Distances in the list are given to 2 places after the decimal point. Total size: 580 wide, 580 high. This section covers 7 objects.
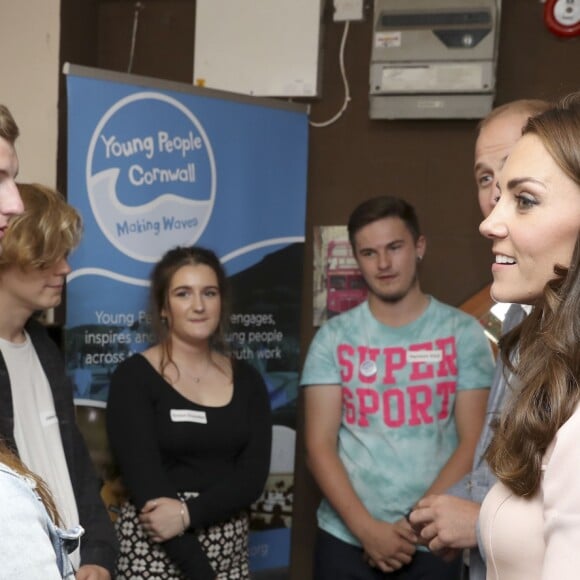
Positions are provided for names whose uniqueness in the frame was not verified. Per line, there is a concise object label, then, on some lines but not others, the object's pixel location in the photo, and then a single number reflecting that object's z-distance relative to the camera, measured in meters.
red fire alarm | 3.34
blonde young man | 2.21
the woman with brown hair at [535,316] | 1.24
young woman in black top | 2.57
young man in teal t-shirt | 2.80
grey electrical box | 3.35
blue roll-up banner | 3.00
